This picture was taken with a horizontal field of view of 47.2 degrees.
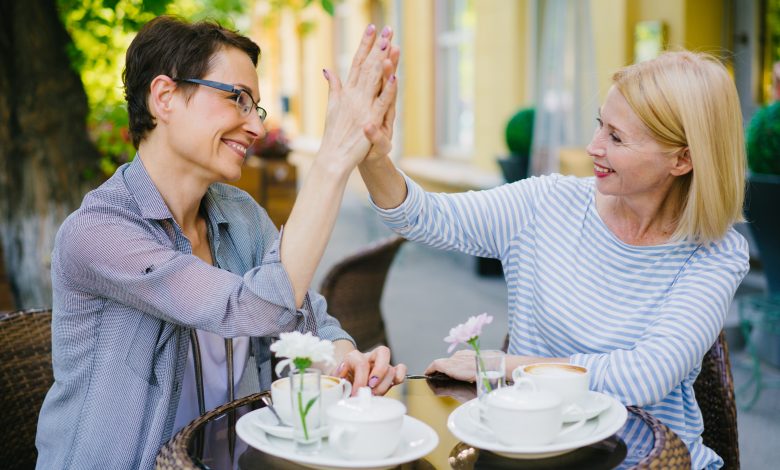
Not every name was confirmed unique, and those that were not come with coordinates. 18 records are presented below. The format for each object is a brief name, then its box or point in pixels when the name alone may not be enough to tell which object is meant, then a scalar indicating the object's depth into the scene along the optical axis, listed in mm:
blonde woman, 1905
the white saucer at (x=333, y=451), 1431
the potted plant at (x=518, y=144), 7742
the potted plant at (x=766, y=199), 4137
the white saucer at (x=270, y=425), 1516
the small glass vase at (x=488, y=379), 1601
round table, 1534
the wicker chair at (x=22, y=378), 2182
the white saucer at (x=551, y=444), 1479
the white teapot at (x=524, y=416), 1462
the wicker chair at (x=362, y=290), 3406
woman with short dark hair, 1754
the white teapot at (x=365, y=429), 1406
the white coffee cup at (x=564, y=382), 1592
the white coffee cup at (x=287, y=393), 1537
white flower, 1420
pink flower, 1544
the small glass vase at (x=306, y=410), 1487
